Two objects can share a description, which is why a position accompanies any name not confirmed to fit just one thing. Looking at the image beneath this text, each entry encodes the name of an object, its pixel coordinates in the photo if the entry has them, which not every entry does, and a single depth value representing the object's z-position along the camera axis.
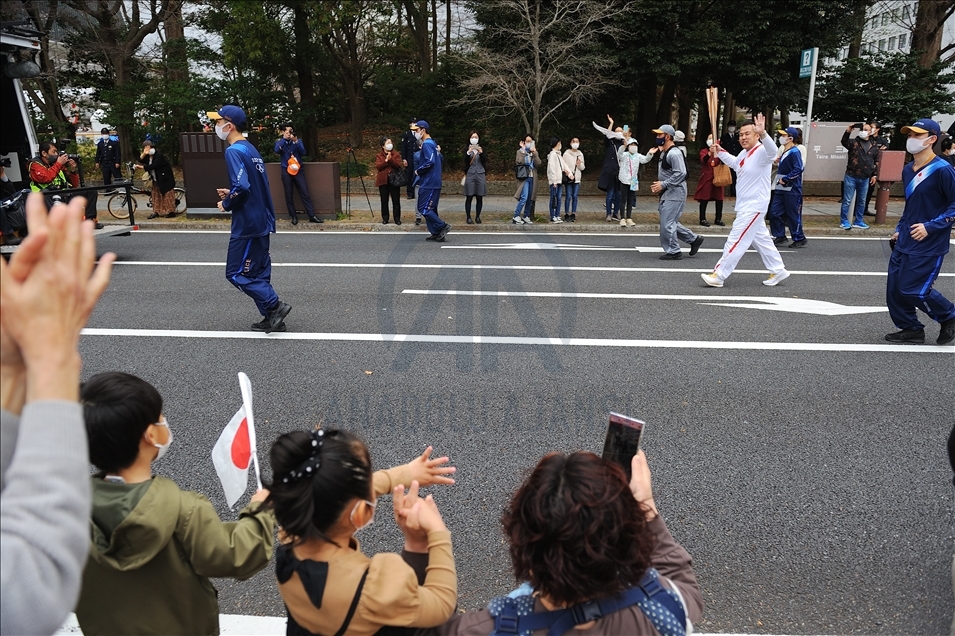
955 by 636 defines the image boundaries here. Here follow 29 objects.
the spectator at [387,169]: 14.91
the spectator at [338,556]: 1.85
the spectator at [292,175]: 15.00
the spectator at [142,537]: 1.94
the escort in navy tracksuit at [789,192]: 12.11
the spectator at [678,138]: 12.09
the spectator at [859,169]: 14.37
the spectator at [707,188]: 14.63
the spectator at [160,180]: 15.74
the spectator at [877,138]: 14.74
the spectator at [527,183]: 14.95
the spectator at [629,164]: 14.76
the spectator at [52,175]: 10.14
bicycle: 15.27
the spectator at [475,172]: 15.02
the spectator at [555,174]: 15.23
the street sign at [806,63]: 15.50
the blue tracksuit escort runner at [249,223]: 6.77
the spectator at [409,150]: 16.44
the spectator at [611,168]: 14.98
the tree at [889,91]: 19.70
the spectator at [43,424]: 1.11
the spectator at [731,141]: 16.39
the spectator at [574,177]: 15.38
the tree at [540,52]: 17.62
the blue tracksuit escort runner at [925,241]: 6.36
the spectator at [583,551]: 1.69
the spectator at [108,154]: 18.06
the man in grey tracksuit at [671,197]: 11.20
